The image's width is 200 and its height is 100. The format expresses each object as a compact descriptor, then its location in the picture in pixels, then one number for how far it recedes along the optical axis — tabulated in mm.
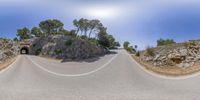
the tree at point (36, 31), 37666
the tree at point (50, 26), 36194
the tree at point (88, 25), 32901
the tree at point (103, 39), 32466
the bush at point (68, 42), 28059
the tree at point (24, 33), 41108
